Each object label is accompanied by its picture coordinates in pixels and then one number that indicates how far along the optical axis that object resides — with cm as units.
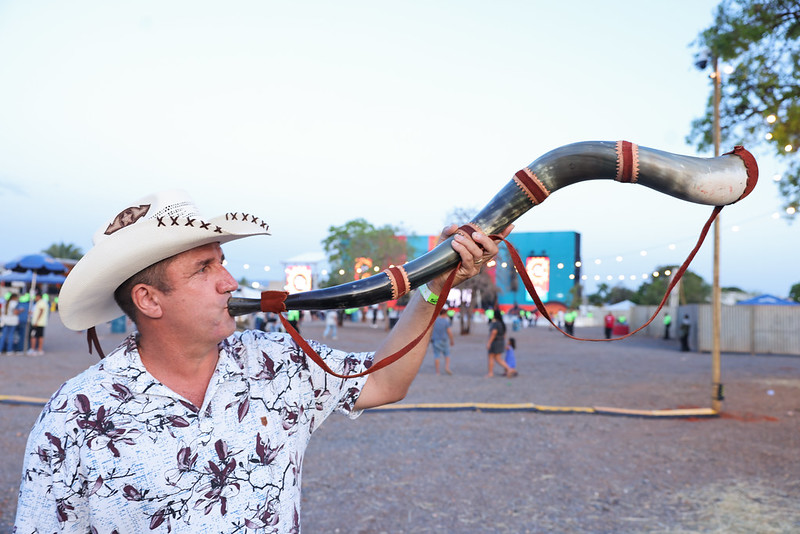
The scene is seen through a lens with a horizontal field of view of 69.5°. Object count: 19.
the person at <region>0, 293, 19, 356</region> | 1745
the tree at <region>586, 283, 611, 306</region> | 9094
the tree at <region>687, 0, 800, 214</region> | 1161
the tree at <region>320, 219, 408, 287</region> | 4278
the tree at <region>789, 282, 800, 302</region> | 7075
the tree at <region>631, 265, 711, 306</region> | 5866
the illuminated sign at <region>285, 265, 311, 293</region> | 4768
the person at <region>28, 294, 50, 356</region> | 1769
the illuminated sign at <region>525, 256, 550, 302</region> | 4228
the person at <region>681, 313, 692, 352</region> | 2608
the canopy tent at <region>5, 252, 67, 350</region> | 1872
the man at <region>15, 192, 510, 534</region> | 188
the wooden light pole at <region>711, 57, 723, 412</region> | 1055
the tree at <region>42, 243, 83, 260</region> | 6888
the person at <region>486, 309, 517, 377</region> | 1555
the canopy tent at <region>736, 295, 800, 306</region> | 2662
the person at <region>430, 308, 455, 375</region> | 1606
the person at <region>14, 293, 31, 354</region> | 1794
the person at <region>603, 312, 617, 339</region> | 3130
